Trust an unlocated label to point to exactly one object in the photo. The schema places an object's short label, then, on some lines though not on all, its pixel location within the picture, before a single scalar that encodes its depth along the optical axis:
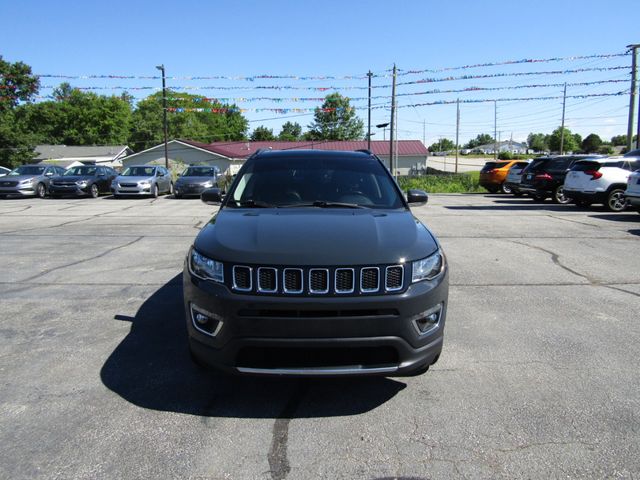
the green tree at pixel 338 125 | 93.75
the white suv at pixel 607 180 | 14.48
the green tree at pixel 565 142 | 107.06
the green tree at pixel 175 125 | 89.31
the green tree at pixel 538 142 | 131.88
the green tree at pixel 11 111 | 49.72
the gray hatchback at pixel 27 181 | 21.58
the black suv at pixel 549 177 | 17.66
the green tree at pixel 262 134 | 104.81
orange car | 23.92
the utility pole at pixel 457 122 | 75.18
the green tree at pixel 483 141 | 194.98
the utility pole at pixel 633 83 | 25.81
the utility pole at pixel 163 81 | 31.47
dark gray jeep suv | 2.83
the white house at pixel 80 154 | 64.38
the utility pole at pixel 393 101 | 33.97
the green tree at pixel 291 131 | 115.70
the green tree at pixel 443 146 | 178.48
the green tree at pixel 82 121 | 83.00
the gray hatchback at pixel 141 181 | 21.77
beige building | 56.41
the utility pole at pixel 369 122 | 34.64
